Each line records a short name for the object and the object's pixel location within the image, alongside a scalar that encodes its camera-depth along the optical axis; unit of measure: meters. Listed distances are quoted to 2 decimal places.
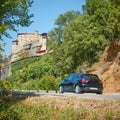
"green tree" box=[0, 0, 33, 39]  25.80
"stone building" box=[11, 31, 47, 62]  115.94
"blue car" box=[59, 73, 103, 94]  27.09
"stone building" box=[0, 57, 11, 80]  108.75
